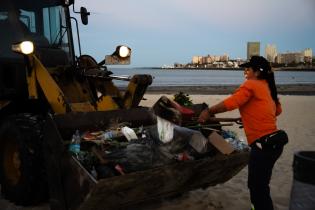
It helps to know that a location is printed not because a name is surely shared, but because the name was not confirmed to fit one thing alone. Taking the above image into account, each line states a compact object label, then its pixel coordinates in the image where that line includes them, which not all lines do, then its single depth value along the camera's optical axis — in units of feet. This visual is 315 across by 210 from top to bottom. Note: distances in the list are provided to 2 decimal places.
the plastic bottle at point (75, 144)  9.63
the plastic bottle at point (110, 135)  10.61
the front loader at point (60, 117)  9.61
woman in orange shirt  9.70
